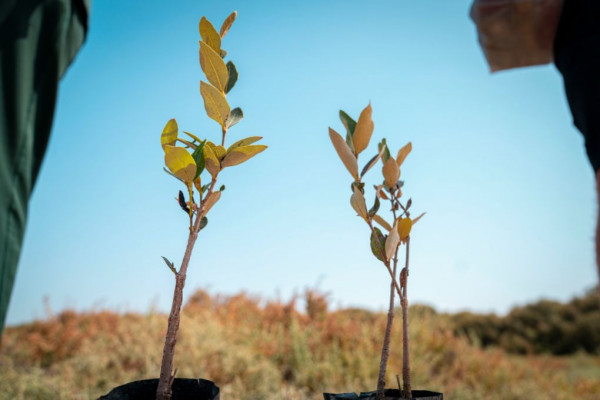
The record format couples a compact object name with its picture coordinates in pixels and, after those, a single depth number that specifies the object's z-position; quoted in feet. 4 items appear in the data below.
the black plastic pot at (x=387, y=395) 2.37
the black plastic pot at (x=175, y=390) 2.45
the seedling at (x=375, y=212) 2.47
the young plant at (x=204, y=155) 2.25
